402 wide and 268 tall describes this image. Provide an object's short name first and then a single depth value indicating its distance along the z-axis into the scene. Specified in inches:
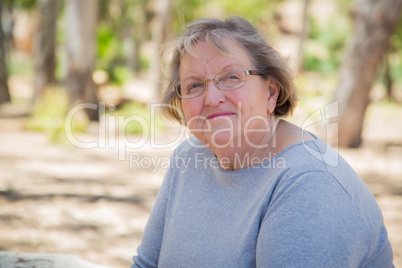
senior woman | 53.8
